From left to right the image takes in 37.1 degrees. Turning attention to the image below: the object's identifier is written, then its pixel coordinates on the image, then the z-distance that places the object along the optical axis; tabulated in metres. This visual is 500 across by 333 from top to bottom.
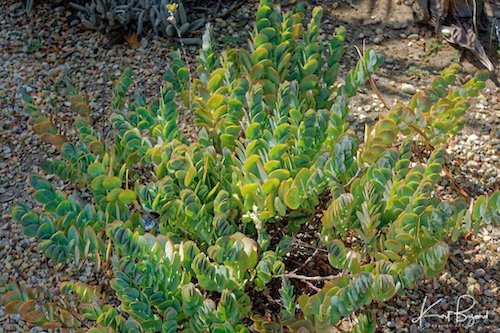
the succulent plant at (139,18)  3.46
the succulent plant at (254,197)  1.78
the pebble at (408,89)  3.17
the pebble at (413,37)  3.44
